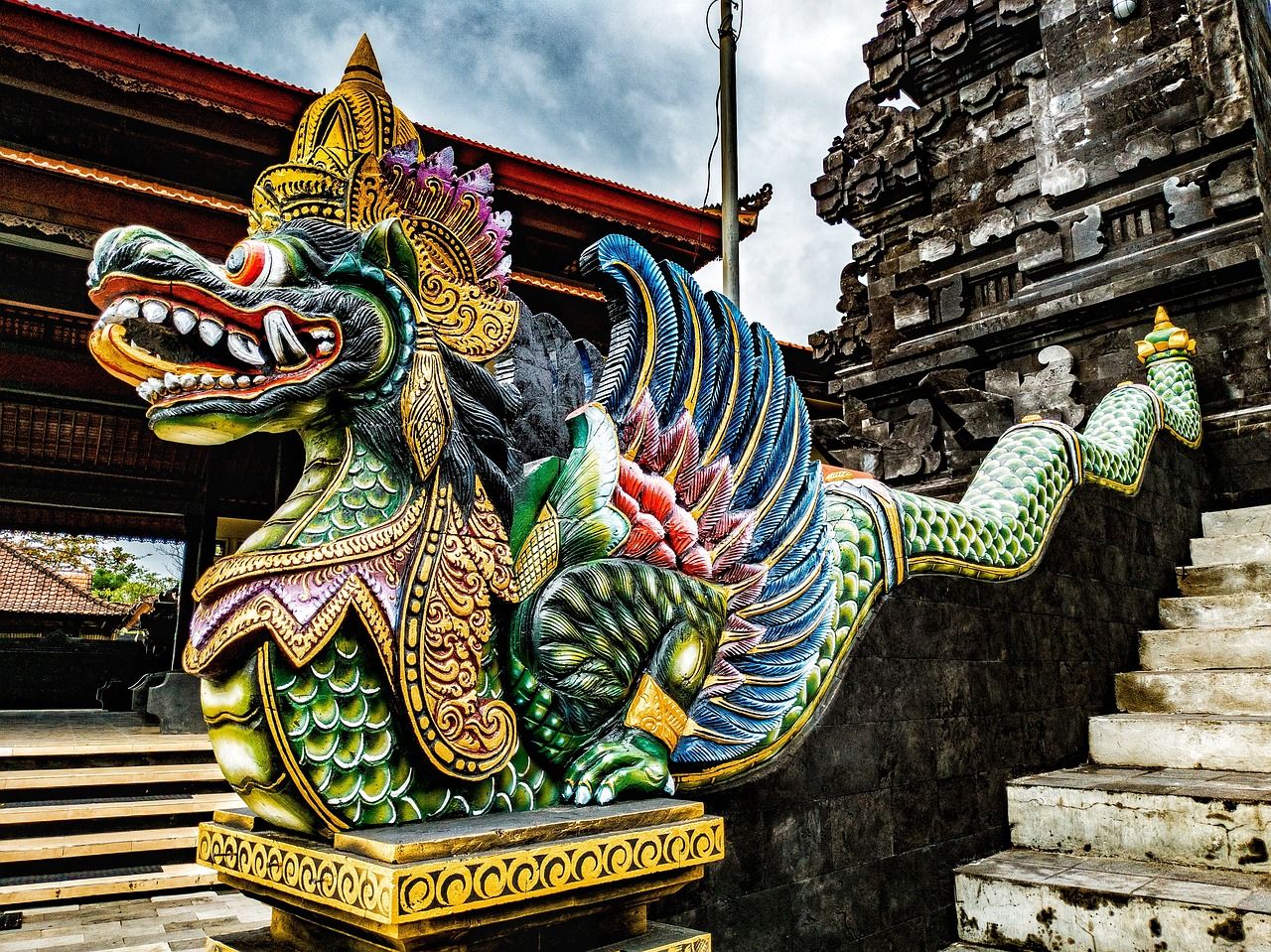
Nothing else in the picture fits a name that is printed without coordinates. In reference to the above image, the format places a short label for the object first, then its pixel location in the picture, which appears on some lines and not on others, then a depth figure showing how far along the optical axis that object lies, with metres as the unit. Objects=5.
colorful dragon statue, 1.74
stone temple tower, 6.39
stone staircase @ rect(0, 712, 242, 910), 4.64
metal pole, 8.30
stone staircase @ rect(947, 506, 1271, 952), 2.83
